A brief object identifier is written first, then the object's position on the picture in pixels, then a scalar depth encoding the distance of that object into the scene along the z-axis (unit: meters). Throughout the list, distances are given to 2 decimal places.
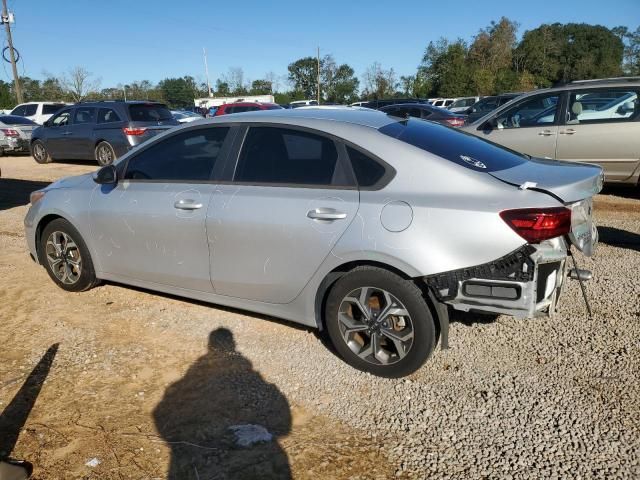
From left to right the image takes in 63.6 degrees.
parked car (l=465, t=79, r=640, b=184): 7.34
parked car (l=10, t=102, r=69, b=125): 20.80
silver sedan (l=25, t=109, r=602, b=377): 2.82
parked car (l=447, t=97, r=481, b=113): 31.45
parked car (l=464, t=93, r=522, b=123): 18.03
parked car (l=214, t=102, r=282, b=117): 18.42
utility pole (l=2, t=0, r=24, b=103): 32.25
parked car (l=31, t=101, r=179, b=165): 12.39
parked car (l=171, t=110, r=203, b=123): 18.33
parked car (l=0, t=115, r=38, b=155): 16.55
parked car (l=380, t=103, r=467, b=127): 13.71
